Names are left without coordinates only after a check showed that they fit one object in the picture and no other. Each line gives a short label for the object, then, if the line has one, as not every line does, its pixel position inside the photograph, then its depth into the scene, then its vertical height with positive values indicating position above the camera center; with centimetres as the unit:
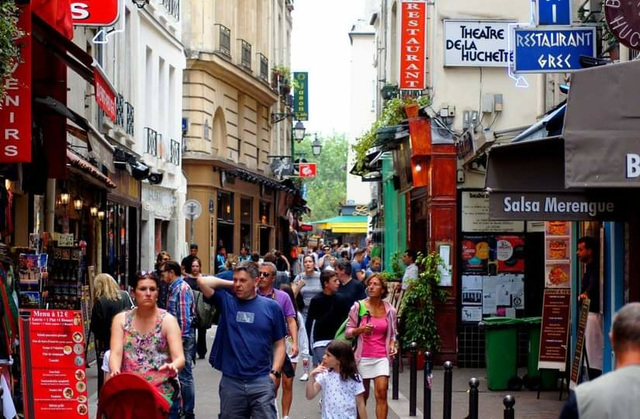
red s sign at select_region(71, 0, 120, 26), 1458 +290
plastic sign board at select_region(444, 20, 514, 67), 2086 +363
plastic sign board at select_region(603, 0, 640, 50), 1019 +191
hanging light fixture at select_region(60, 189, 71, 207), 1989 +96
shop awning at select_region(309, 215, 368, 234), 6462 +165
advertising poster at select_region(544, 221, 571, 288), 1672 -1
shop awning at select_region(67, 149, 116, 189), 1639 +125
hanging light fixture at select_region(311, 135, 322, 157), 5916 +522
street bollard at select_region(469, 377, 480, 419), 995 -114
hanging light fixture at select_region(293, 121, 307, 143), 5538 +566
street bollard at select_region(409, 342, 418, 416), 1398 -143
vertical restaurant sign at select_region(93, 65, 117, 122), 1218 +165
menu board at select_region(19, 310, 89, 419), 1085 -90
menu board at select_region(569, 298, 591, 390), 1427 -103
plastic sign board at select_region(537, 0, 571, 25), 1351 +266
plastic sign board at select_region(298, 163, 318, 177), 5634 +396
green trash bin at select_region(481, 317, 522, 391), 1708 -131
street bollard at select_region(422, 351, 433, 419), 1285 -143
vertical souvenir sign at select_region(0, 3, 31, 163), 1074 +130
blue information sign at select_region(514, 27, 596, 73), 1311 +218
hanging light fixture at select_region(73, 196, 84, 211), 2131 +93
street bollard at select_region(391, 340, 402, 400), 1608 -163
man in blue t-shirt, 993 -69
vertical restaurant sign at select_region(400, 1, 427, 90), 2217 +380
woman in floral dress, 900 -63
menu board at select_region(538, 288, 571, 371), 1606 -91
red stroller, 843 -97
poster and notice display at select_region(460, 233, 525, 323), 2036 -31
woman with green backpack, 1296 -85
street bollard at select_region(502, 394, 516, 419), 905 -110
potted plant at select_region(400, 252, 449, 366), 1977 -82
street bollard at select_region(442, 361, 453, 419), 1166 -129
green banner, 5997 +777
